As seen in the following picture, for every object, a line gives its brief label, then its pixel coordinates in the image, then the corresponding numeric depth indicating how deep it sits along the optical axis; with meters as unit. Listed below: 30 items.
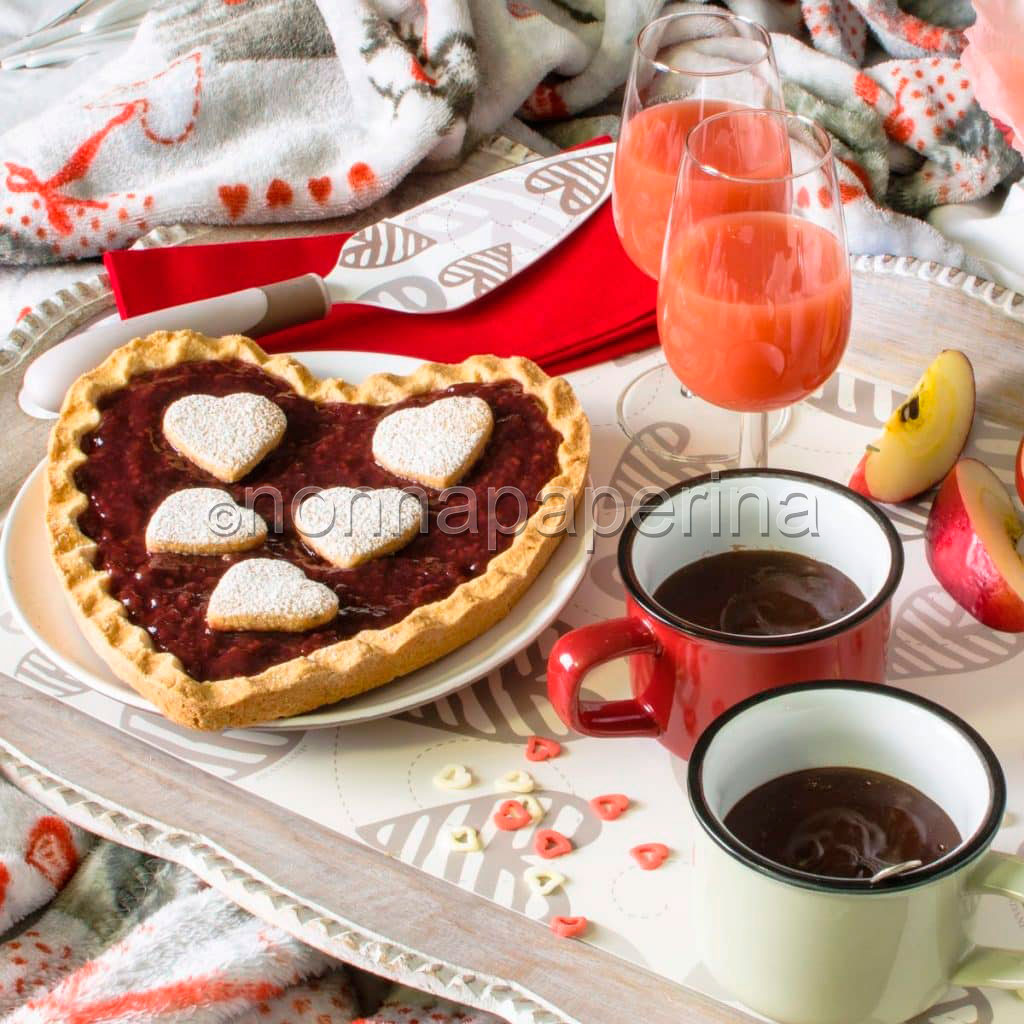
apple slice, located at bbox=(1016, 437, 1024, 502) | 0.97
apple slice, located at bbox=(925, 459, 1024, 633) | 0.93
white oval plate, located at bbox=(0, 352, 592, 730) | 0.91
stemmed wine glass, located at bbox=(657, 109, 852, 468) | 0.92
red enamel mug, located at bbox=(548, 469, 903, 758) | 0.86
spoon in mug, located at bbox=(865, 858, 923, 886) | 0.79
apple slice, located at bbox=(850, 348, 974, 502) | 0.98
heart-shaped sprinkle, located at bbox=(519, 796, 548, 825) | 0.89
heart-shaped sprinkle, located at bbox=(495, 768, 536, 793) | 0.90
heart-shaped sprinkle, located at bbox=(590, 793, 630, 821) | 0.89
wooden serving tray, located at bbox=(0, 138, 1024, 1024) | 0.84
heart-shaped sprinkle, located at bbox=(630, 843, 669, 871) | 0.87
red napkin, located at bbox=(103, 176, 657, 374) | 1.10
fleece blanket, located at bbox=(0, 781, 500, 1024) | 0.92
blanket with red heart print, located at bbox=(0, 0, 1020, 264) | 1.23
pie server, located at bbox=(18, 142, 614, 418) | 1.07
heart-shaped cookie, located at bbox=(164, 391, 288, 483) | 0.99
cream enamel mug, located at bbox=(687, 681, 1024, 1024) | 0.78
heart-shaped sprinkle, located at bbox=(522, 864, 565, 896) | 0.87
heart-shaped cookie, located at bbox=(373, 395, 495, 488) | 0.98
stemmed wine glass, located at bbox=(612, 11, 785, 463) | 1.04
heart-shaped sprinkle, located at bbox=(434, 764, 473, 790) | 0.90
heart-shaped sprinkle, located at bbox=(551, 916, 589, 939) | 0.85
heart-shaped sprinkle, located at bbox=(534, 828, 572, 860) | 0.88
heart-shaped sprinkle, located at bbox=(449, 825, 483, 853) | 0.88
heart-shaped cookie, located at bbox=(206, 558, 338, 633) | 0.92
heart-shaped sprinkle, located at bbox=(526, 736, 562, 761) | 0.91
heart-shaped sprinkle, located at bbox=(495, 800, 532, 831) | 0.89
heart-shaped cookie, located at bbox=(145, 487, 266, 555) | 0.95
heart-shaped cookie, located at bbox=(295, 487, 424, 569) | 0.95
